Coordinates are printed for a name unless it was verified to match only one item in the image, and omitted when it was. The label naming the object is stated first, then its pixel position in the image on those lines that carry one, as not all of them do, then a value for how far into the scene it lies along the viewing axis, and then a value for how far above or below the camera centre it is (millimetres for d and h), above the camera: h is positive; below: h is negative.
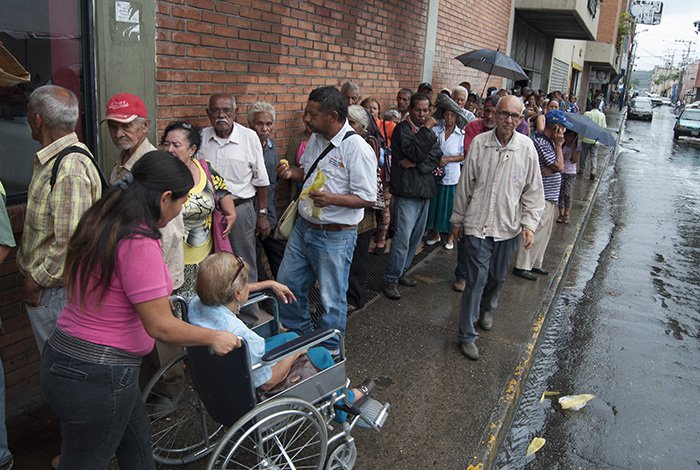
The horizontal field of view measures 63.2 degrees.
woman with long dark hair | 1954 -811
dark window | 3355 +102
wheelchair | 2475 -1507
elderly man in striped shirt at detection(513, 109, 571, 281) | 6637 -675
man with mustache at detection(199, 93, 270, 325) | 4105 -514
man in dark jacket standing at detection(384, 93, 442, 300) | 5368 -666
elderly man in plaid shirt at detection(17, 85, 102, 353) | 2631 -517
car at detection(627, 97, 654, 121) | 43750 +668
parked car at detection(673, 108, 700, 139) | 28123 -119
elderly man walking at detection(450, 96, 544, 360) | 4426 -726
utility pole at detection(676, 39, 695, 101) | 122738 +11647
